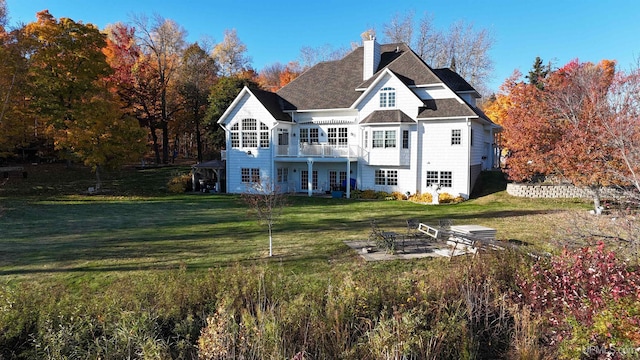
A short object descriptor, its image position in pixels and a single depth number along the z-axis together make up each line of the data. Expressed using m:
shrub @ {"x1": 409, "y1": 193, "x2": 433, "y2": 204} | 25.08
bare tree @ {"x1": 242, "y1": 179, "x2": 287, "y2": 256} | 11.81
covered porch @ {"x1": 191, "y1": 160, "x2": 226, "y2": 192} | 30.58
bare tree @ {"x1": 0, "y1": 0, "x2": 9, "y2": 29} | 32.78
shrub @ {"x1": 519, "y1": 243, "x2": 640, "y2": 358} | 5.14
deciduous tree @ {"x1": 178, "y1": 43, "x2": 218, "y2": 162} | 42.44
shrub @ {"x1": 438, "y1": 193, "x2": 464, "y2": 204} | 24.66
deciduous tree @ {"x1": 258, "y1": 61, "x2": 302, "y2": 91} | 56.66
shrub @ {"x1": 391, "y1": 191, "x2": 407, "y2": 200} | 26.11
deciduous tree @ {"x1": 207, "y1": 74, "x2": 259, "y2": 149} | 37.03
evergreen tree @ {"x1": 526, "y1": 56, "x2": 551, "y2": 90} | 41.66
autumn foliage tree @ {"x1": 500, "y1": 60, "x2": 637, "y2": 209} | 17.28
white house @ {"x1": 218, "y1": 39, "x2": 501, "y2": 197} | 25.81
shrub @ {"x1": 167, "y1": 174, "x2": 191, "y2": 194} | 30.03
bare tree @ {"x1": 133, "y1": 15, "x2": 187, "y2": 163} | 43.62
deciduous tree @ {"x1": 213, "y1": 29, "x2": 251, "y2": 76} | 52.12
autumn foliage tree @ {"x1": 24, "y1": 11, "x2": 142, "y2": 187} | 25.80
